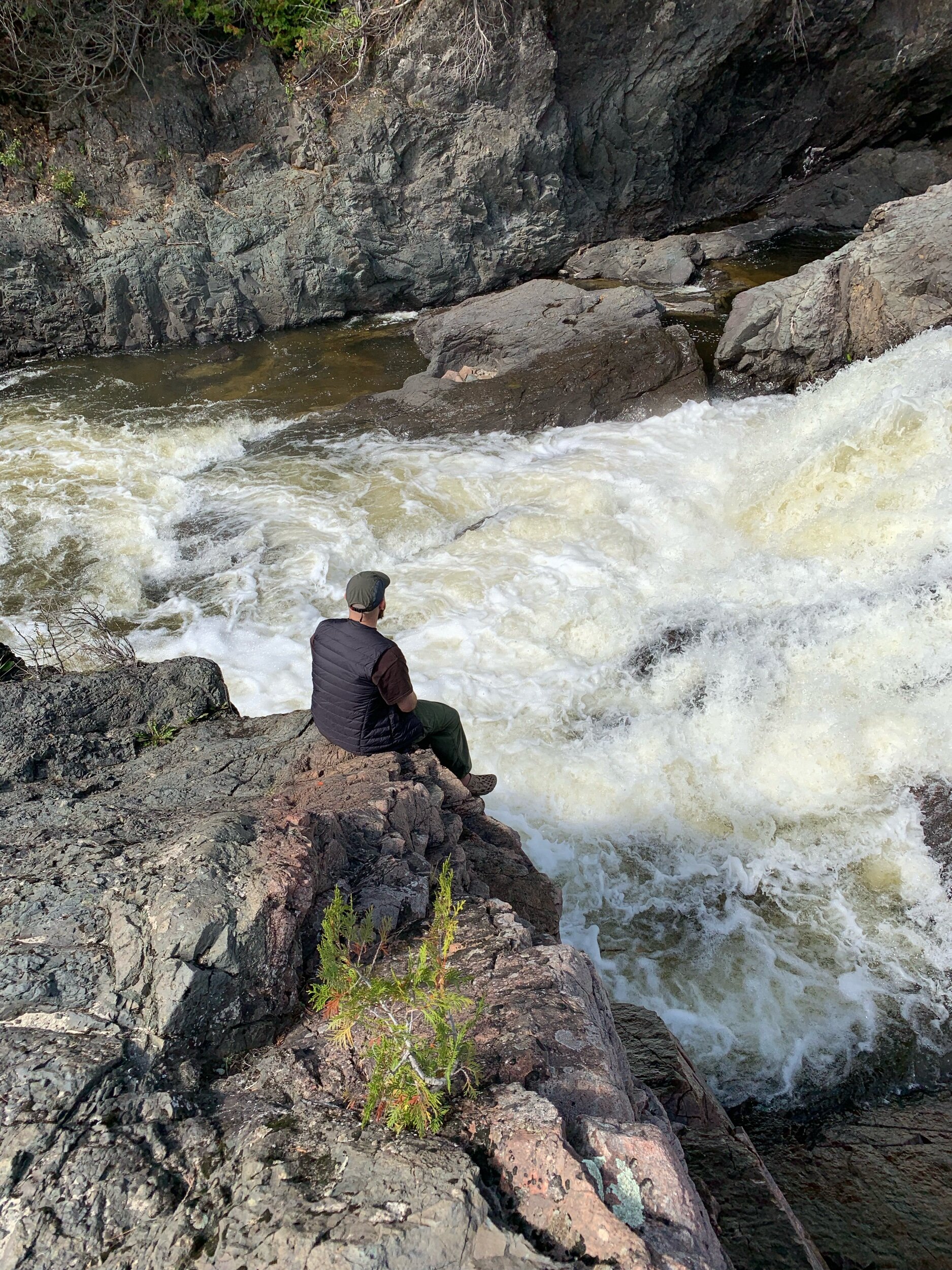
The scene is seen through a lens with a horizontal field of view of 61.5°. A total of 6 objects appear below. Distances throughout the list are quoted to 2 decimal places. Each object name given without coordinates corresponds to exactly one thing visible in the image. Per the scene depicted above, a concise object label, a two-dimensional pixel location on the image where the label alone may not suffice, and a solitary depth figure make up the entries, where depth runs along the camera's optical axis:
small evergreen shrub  1.93
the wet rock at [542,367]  9.83
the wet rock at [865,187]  14.79
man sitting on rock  3.66
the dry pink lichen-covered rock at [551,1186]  1.68
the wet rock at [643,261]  13.05
